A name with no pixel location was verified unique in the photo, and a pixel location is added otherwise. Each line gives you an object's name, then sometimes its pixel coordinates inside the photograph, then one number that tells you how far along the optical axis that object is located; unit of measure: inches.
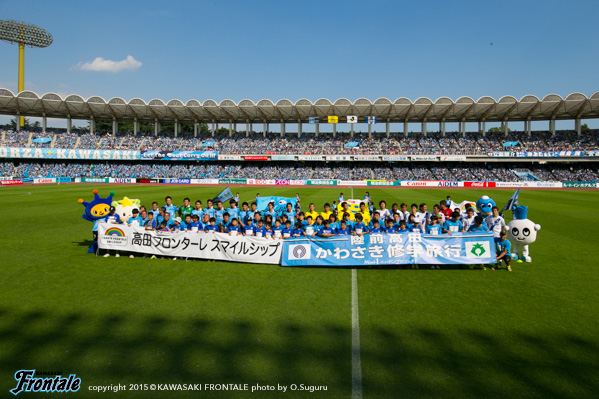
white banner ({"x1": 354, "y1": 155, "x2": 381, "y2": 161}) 1937.7
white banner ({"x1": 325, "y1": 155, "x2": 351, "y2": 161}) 1952.5
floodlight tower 2181.3
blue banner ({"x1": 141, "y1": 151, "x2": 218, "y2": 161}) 2020.2
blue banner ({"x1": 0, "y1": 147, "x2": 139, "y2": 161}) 1877.5
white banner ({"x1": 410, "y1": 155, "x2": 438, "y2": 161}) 1883.6
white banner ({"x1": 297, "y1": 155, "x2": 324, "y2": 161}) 1977.1
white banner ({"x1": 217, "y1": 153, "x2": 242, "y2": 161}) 2009.1
